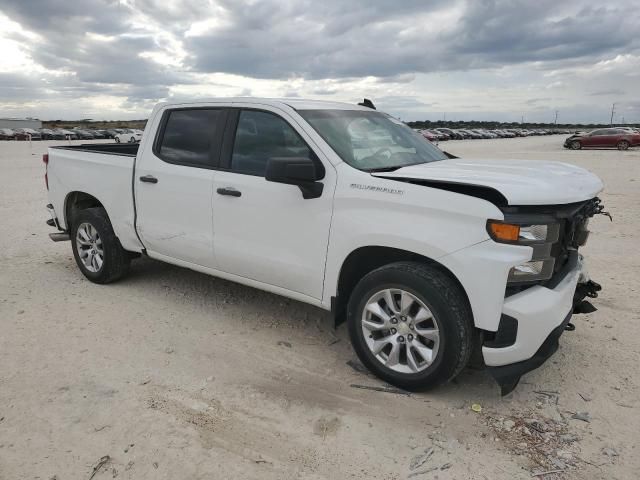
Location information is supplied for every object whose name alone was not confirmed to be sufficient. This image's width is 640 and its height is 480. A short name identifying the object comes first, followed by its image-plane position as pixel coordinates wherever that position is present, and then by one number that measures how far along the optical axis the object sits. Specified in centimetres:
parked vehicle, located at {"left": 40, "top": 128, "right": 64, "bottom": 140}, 6091
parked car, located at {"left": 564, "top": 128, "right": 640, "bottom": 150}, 3359
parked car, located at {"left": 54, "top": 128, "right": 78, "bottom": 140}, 6058
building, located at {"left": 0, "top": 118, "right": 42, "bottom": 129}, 9108
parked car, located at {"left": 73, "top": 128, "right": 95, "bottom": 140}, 6125
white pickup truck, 307
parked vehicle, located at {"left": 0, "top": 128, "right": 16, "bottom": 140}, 5719
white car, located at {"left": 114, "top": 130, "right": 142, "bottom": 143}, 3998
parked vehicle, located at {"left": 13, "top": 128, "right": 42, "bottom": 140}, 5741
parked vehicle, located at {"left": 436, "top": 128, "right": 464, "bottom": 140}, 6906
